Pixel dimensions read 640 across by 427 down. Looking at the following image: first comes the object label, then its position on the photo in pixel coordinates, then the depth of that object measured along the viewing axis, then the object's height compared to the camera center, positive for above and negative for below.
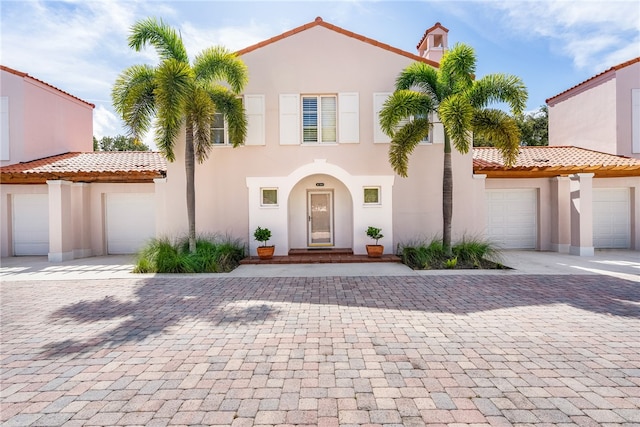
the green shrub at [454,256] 9.81 -1.58
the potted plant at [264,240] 11.05 -1.03
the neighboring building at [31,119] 14.02 +4.50
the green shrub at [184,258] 9.55 -1.45
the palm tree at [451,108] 9.26 +3.16
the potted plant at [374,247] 11.25 -1.34
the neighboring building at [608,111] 14.00 +4.55
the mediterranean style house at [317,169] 11.88 +1.59
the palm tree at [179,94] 9.20 +3.66
